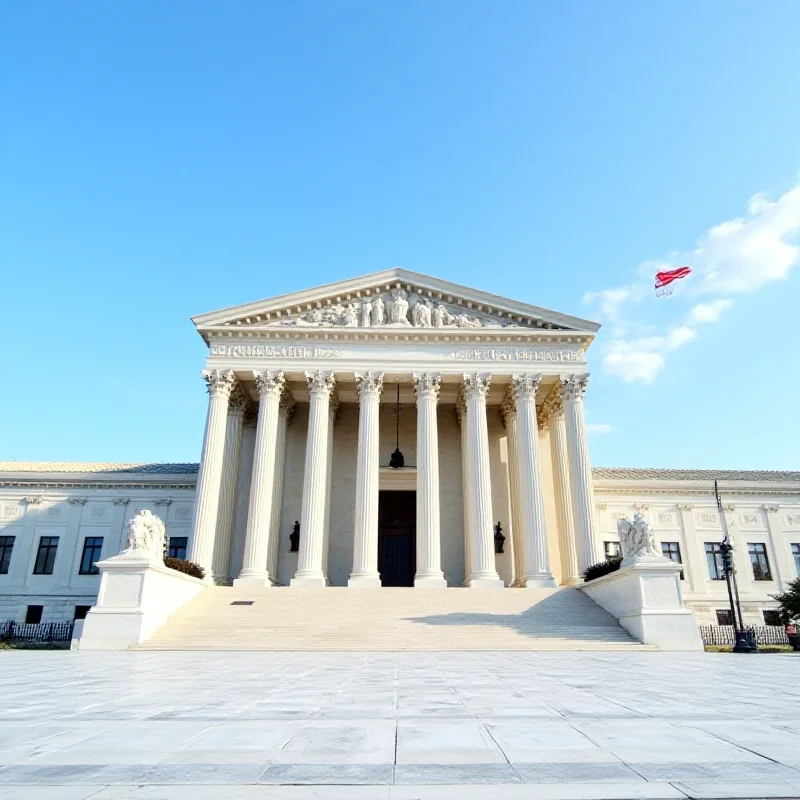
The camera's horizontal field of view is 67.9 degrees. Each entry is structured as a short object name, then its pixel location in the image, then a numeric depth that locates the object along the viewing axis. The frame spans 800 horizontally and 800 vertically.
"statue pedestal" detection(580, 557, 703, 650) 18.94
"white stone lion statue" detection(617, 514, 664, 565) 20.66
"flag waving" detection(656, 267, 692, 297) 32.66
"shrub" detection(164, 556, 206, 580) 23.64
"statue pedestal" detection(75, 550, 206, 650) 18.48
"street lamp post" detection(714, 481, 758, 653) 19.62
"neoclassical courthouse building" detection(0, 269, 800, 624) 28.58
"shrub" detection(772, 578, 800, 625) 25.36
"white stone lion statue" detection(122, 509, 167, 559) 20.41
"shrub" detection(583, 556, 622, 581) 23.85
